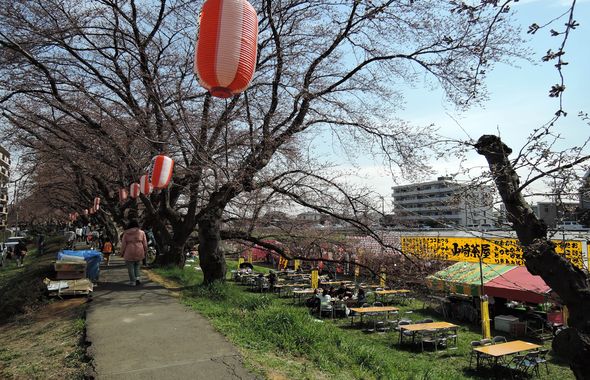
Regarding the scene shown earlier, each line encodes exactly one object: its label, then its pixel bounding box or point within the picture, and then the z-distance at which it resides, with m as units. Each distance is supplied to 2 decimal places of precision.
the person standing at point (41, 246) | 29.11
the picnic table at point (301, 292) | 18.58
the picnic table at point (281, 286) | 20.61
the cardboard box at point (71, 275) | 8.66
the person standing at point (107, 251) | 16.46
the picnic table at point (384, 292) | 19.44
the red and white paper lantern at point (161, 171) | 8.97
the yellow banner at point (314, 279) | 19.33
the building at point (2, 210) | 63.29
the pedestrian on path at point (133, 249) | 9.20
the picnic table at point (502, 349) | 9.84
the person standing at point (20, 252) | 25.02
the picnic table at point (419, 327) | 11.81
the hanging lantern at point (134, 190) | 11.86
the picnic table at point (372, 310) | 14.29
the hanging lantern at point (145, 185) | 10.74
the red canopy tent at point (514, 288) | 12.60
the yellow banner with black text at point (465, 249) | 14.75
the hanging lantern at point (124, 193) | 14.47
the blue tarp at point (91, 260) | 9.74
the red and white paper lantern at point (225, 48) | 4.27
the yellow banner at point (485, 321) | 12.12
